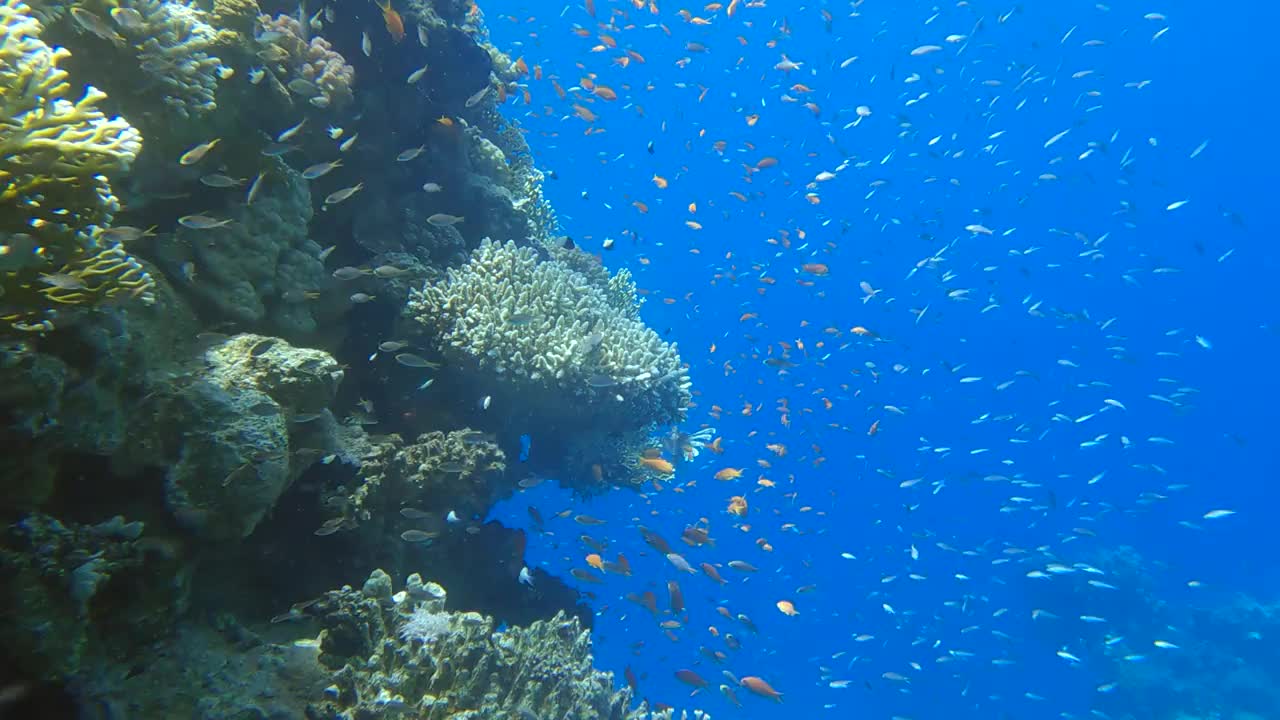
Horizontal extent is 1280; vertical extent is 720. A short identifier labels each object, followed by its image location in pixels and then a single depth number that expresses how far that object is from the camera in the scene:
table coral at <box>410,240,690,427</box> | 6.64
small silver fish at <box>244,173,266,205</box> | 4.85
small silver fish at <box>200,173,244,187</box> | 4.56
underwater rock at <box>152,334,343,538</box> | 3.86
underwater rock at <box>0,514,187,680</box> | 2.80
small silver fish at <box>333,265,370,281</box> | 5.94
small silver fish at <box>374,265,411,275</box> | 6.10
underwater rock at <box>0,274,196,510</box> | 2.99
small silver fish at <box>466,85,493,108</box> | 7.89
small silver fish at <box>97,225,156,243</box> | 3.60
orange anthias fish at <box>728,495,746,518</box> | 10.01
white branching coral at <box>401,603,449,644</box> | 4.60
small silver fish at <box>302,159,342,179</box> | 5.63
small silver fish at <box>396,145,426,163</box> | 6.80
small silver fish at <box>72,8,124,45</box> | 4.12
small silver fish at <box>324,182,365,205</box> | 5.86
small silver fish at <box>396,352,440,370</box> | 5.96
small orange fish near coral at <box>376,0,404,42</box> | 6.84
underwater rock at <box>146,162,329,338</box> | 4.77
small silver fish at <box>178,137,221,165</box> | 4.55
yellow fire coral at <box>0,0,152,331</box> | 2.92
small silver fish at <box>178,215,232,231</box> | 4.40
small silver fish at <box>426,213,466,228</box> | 7.00
